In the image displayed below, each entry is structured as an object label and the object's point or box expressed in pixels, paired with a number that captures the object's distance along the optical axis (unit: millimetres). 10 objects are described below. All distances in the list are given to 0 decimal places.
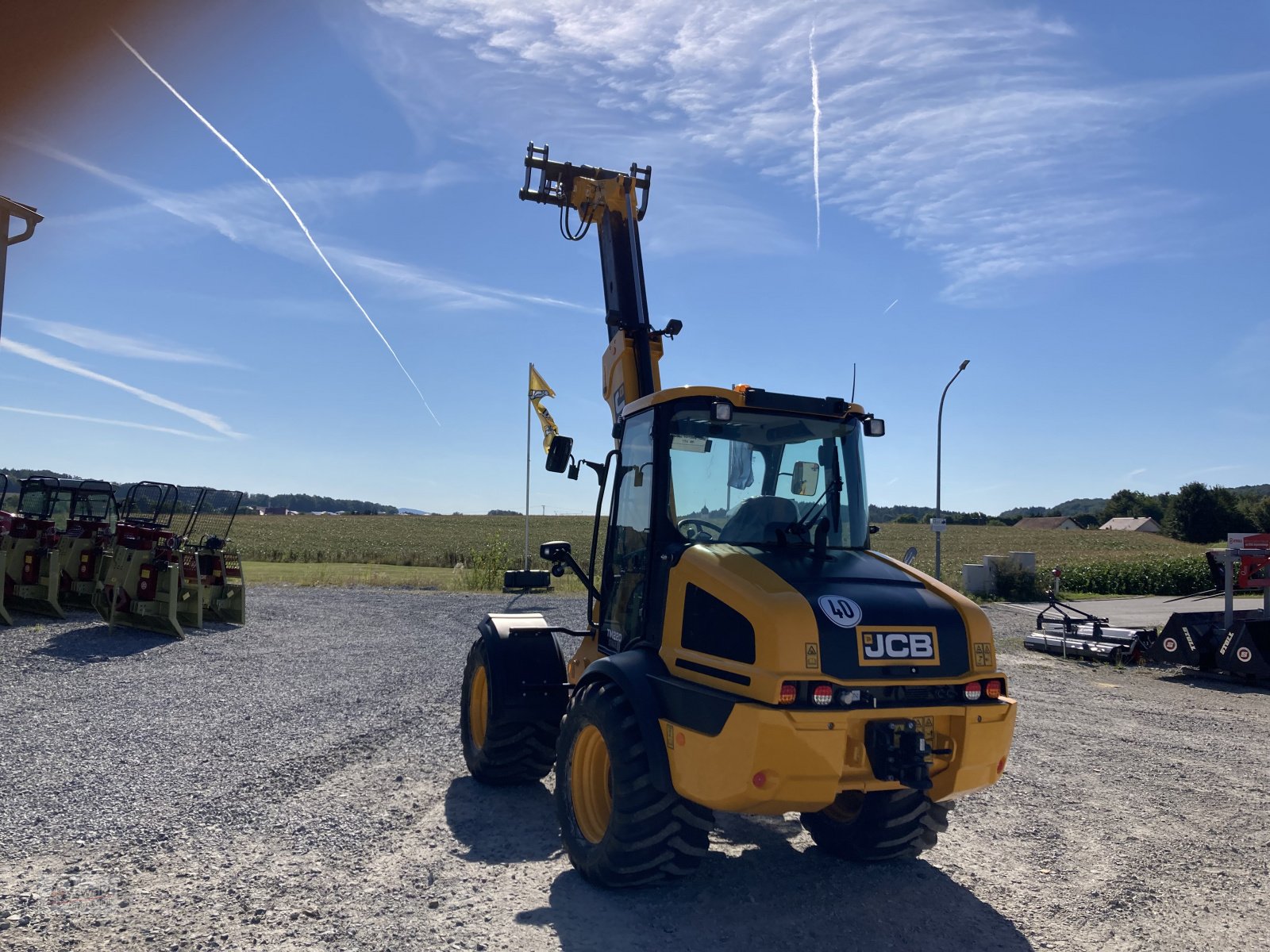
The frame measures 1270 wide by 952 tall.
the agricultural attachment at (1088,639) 13727
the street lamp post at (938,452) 22919
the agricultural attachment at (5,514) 14078
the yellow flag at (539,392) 20016
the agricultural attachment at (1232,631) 11836
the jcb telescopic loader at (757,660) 3953
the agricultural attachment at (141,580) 12734
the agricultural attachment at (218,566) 13680
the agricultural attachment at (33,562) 13438
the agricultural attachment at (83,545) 13844
